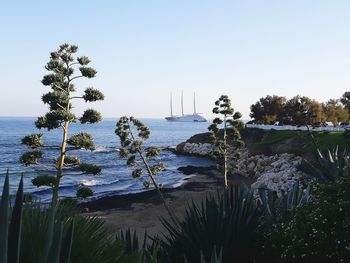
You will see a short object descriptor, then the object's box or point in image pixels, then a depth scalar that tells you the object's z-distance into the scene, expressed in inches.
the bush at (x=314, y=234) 265.1
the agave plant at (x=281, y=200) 348.8
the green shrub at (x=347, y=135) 1406.3
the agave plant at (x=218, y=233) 271.4
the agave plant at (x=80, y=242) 115.4
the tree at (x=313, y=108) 1983.5
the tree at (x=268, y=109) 2642.7
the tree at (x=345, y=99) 2712.8
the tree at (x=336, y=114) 2188.9
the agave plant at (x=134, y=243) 246.4
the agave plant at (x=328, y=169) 485.1
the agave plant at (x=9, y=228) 85.7
